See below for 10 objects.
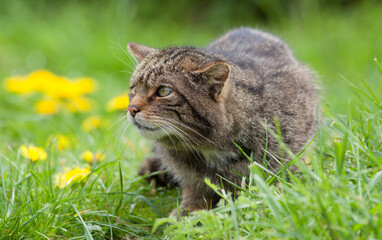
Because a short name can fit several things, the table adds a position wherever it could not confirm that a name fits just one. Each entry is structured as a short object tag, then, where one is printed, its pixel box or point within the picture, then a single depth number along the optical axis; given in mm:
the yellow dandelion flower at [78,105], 8891
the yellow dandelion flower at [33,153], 5300
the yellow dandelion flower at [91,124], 7882
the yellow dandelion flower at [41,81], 8883
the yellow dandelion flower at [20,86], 8906
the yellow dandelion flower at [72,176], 5043
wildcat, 4859
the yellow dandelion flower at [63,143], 6608
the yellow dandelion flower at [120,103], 7341
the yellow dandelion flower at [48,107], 8844
